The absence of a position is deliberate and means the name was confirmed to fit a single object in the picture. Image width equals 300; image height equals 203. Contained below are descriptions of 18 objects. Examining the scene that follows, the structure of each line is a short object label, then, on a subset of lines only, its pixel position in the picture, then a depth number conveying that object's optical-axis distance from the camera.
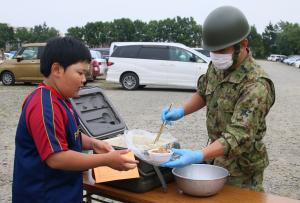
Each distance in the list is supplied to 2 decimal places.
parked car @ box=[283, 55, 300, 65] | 50.44
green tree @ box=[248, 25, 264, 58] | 89.12
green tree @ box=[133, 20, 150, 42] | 78.69
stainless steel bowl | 2.20
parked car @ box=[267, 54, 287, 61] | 69.28
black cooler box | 3.12
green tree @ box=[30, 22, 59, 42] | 83.38
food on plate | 2.24
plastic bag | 2.26
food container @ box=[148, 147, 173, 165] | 2.19
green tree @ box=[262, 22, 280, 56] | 96.94
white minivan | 14.12
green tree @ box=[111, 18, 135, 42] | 76.88
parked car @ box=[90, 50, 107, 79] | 17.56
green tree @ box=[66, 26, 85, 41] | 75.75
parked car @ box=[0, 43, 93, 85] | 15.39
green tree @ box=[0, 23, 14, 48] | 78.74
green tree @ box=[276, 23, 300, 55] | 82.12
